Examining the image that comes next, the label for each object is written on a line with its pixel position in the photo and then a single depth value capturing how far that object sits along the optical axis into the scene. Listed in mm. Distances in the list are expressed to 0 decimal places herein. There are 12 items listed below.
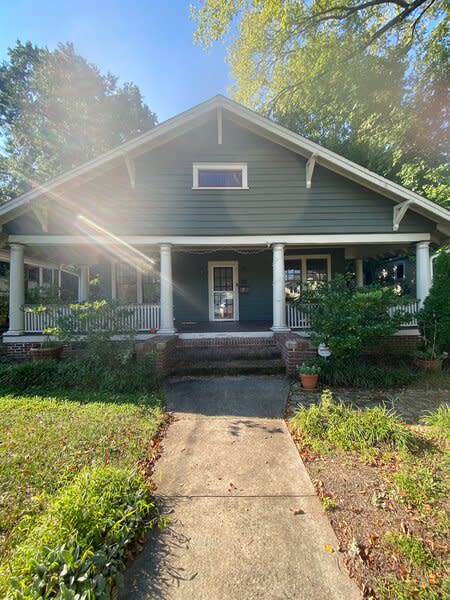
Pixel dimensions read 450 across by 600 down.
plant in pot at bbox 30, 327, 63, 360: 6496
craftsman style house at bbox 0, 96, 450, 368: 7059
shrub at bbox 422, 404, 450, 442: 3467
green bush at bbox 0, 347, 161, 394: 5398
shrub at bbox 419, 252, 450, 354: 6430
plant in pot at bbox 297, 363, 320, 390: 5207
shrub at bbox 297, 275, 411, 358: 5395
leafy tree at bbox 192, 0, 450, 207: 10516
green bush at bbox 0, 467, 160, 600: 1627
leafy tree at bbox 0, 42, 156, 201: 20578
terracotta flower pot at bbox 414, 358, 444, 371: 6271
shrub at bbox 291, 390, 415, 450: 3283
